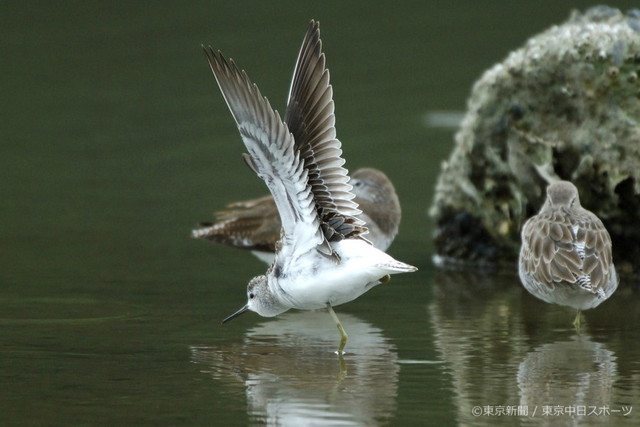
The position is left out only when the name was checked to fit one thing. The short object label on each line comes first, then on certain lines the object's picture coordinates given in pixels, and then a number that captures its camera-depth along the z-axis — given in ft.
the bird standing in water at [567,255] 58.49
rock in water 68.85
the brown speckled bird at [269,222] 72.95
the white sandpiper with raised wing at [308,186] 48.75
